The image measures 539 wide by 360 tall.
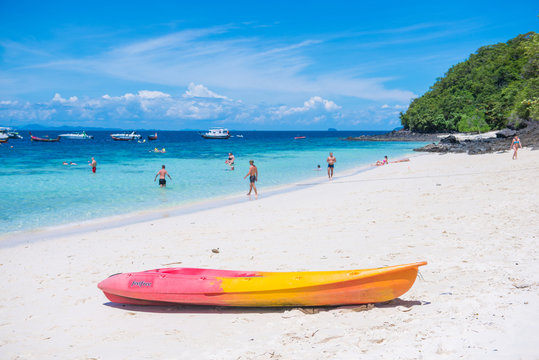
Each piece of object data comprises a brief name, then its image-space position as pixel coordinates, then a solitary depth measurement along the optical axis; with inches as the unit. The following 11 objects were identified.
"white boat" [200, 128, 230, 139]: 3531.3
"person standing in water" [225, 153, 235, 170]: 1173.7
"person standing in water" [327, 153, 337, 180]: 935.7
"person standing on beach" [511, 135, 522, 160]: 938.7
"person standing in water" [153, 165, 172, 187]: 807.1
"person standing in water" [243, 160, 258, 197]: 681.6
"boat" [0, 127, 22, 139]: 3518.7
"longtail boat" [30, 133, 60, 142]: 3244.3
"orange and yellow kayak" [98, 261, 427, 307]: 186.4
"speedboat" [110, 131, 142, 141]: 3611.7
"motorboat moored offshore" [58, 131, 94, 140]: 4142.0
